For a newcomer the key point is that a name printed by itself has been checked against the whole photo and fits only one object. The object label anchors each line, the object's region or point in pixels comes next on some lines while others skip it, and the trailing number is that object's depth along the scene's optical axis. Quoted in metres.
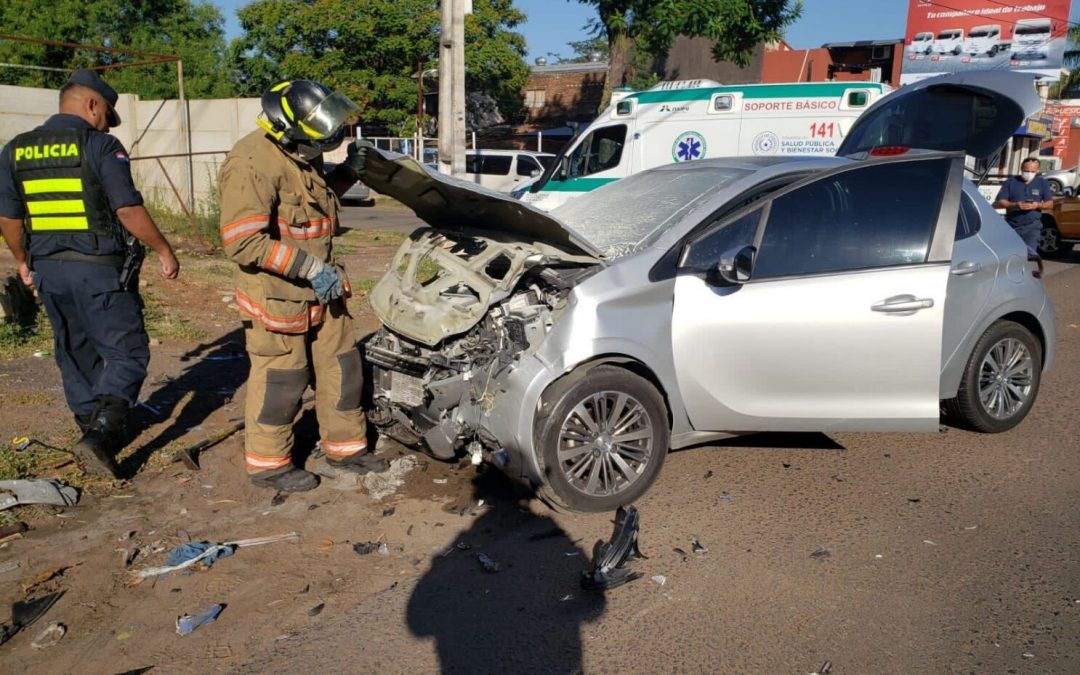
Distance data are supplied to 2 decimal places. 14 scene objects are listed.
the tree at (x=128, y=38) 32.59
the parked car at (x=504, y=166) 23.31
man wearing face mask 10.71
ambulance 11.75
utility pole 9.30
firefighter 4.18
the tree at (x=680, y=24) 21.22
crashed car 4.15
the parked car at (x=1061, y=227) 15.11
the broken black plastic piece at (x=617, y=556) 3.53
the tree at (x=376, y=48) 35.00
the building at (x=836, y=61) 39.03
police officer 4.45
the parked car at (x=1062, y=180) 19.47
